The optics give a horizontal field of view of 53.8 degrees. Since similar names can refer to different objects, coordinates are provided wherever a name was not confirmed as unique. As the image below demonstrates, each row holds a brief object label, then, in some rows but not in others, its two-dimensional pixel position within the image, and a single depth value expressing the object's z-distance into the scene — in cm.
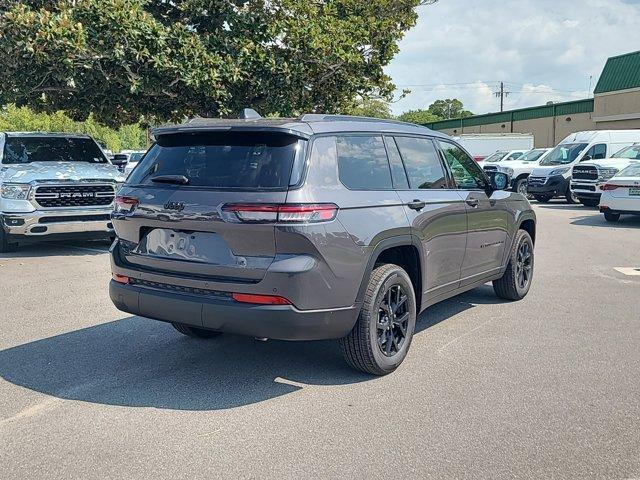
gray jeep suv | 399
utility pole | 7794
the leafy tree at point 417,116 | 9015
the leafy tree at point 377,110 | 5738
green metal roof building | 3466
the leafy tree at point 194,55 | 1064
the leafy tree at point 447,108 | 11131
